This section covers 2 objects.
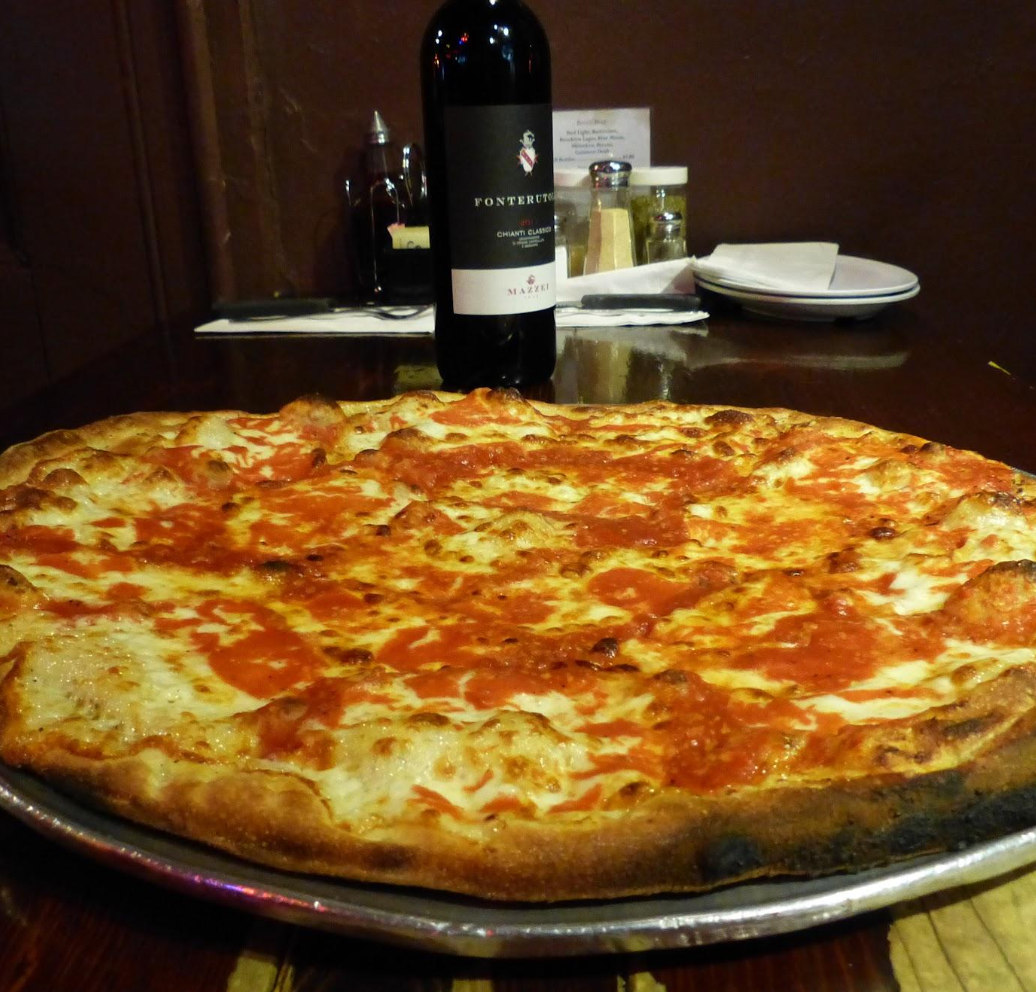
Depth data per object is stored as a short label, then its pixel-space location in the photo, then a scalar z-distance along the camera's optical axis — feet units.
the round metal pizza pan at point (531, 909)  1.42
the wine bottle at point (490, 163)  4.02
